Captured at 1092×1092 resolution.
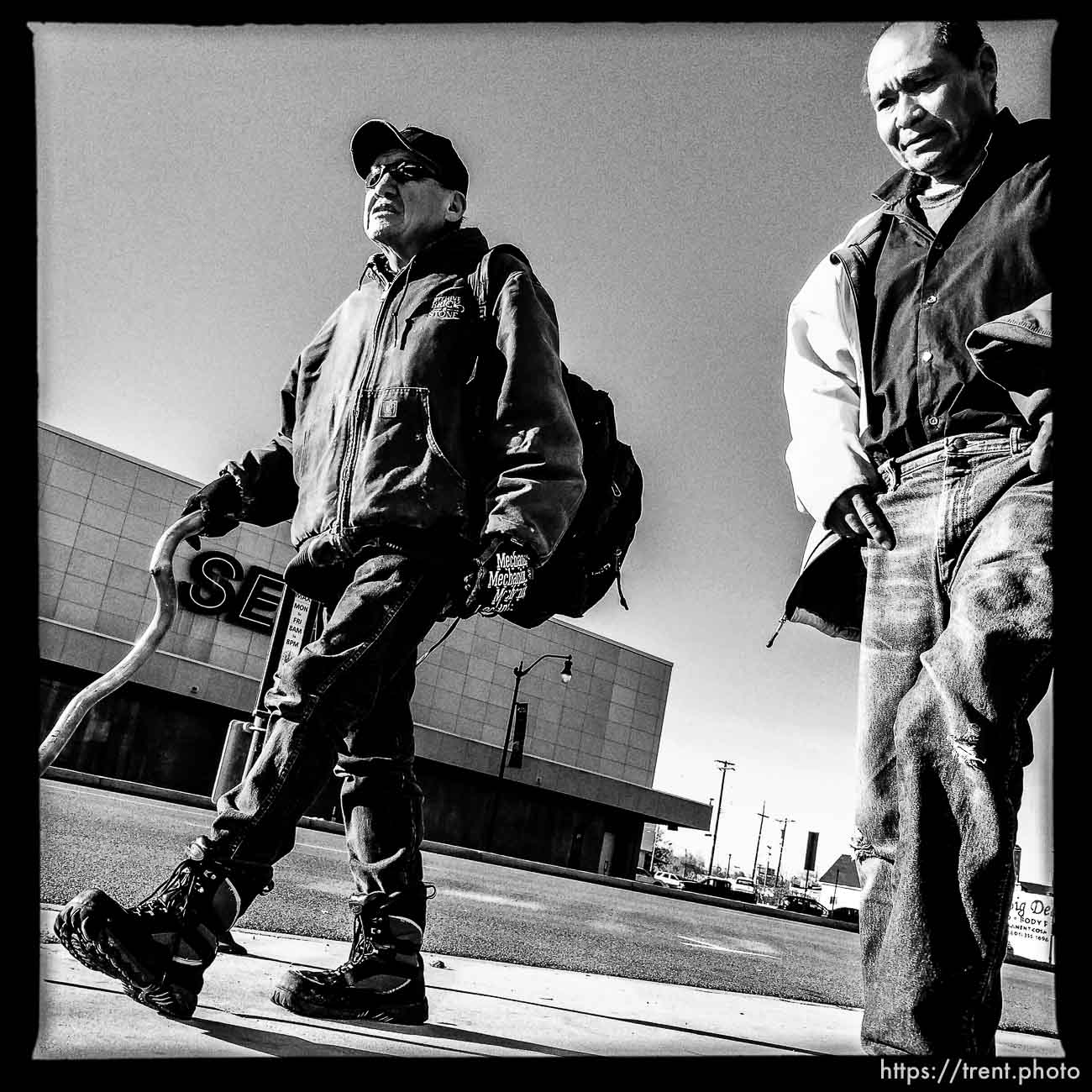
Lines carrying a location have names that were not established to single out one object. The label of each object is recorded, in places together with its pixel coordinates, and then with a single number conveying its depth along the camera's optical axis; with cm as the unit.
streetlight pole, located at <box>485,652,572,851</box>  3769
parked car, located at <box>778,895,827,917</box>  5069
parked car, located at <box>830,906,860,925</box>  4344
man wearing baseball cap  190
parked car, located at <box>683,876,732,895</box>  5052
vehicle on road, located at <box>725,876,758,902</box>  5088
